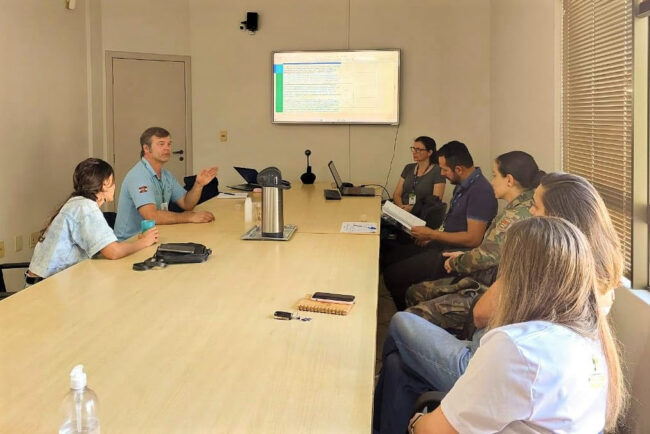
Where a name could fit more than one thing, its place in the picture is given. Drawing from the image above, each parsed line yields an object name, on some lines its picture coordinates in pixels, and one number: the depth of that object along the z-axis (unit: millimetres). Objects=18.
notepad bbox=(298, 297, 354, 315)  2105
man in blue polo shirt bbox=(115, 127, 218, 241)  3781
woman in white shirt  1286
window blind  2758
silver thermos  3146
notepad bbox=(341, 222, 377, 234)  3578
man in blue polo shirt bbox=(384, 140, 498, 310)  3574
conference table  1400
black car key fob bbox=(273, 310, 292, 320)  2037
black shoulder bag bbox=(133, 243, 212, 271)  2697
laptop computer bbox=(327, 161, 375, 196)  5404
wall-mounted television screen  6863
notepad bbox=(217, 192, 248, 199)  4992
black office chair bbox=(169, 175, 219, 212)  5505
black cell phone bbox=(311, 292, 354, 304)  2203
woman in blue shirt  2795
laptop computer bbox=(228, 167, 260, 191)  5965
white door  6855
